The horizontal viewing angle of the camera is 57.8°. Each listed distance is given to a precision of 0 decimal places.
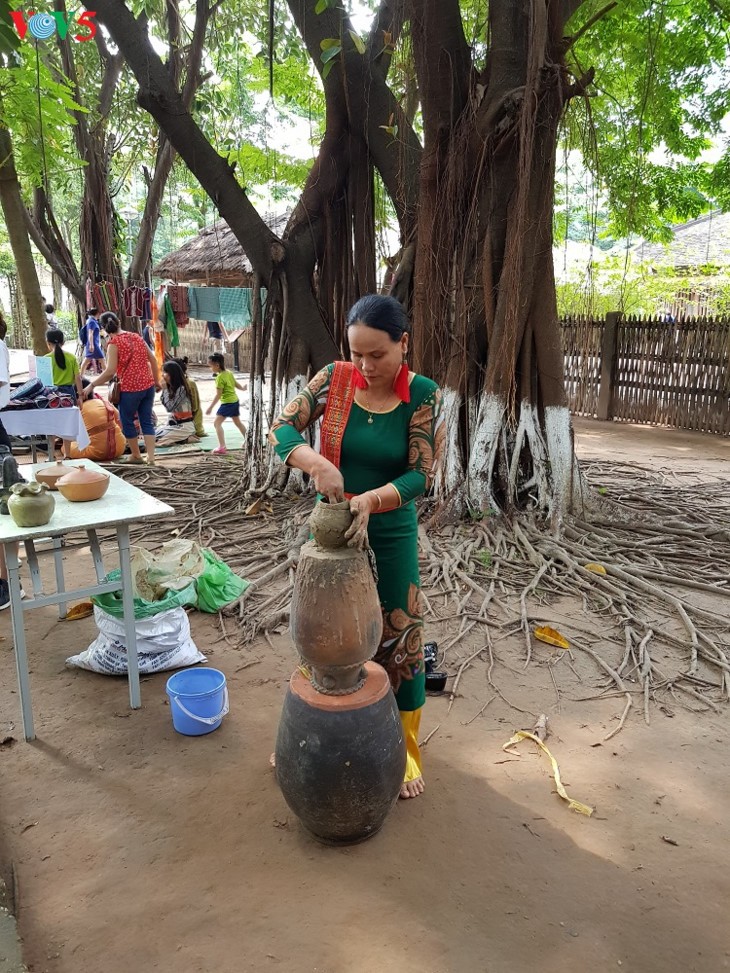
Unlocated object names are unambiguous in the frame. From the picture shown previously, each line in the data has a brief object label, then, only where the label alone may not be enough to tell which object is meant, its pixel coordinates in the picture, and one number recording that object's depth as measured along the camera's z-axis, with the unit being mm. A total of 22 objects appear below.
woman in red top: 7172
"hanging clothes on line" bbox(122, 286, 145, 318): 11375
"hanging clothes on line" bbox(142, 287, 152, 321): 11609
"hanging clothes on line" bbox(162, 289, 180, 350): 11680
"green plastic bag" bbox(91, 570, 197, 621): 3145
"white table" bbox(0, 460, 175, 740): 2646
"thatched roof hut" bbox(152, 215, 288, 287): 13266
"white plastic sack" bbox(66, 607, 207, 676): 3225
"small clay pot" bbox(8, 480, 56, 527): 2672
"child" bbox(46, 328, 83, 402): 7332
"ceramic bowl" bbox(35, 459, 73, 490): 3297
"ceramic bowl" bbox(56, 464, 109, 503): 3049
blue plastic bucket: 2775
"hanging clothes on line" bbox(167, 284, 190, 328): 12297
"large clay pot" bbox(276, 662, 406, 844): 1966
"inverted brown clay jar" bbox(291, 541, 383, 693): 1901
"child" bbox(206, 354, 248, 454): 8102
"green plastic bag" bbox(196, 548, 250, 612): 4008
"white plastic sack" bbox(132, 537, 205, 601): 3404
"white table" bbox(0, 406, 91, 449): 4879
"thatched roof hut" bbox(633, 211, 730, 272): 17312
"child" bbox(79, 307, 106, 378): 10102
